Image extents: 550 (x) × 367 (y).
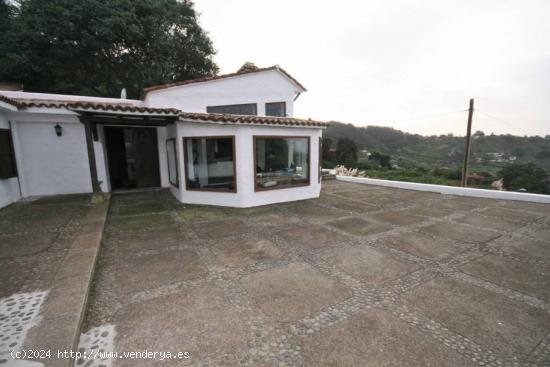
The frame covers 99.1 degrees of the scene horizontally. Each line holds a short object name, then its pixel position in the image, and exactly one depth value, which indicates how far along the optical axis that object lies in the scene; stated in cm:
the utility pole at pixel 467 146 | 1304
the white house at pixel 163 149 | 705
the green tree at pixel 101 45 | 1403
